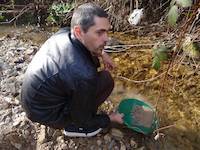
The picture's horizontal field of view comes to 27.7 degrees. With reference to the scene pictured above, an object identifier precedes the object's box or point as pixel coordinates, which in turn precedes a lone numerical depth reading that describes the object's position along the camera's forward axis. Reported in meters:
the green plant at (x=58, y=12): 4.62
